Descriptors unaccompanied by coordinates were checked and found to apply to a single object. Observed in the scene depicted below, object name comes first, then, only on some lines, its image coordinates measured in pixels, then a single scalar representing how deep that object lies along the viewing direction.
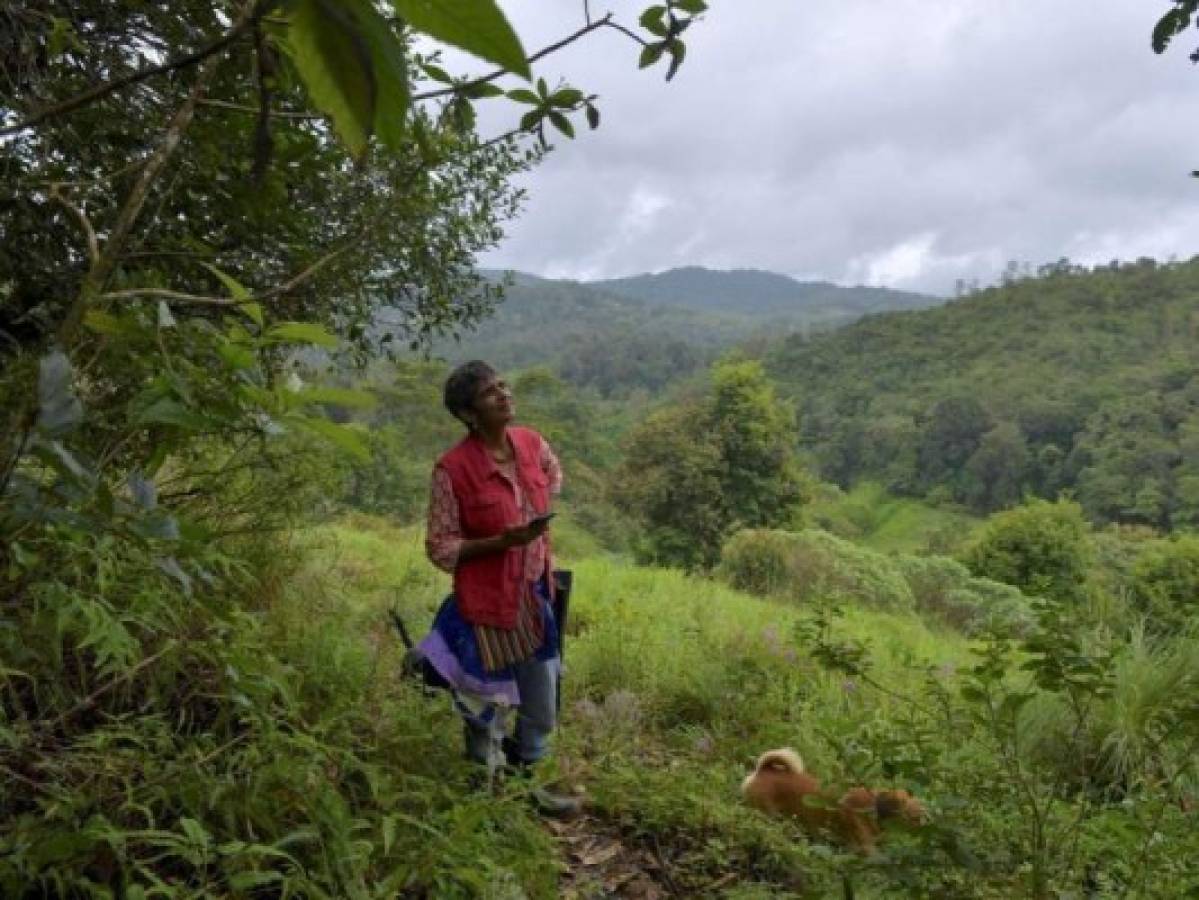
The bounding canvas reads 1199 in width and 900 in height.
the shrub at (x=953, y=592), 12.98
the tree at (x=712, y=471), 27.09
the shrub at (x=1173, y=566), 14.86
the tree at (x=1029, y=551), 21.17
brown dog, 2.60
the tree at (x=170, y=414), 0.89
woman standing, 2.98
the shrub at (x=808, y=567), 11.86
